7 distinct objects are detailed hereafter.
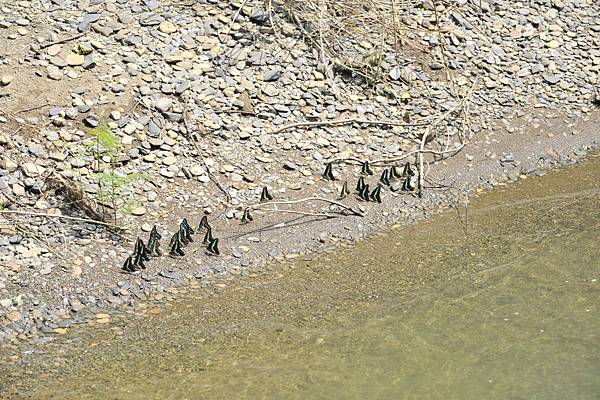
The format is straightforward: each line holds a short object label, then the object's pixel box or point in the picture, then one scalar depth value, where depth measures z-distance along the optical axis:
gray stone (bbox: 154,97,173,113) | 14.04
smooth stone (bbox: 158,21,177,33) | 15.20
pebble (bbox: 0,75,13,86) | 13.76
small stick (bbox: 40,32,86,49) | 14.37
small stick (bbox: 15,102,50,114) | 13.45
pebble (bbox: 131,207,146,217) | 12.78
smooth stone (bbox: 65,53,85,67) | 14.25
